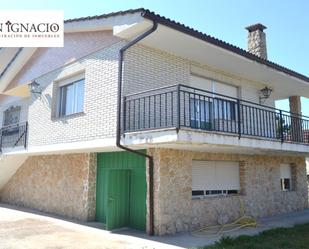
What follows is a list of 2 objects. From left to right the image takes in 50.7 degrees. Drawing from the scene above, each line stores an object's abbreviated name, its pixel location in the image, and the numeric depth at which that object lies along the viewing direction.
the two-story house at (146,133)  9.19
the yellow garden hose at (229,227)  9.55
